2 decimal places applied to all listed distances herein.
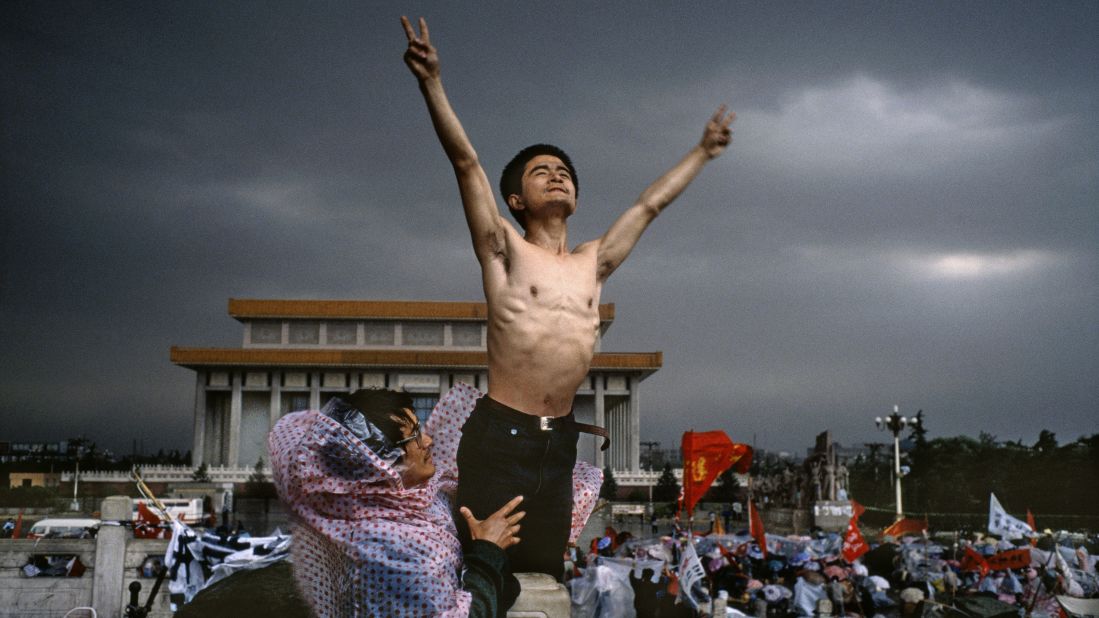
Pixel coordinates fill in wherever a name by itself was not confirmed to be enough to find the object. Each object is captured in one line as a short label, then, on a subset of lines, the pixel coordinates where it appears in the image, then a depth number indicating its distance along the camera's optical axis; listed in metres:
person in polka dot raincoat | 1.79
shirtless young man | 2.30
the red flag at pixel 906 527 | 14.82
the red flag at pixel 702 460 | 8.29
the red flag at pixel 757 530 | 11.62
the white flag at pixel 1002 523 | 11.80
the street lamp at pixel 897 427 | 25.27
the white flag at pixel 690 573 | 7.94
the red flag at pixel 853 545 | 11.10
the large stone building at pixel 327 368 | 49.31
